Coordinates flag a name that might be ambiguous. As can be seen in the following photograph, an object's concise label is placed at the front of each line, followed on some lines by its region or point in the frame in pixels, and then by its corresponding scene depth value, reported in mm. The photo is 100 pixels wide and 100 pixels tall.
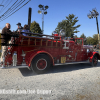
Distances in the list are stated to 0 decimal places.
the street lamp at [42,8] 15781
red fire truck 4328
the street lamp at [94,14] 20119
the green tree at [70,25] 31703
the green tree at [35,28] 23319
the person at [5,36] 4262
